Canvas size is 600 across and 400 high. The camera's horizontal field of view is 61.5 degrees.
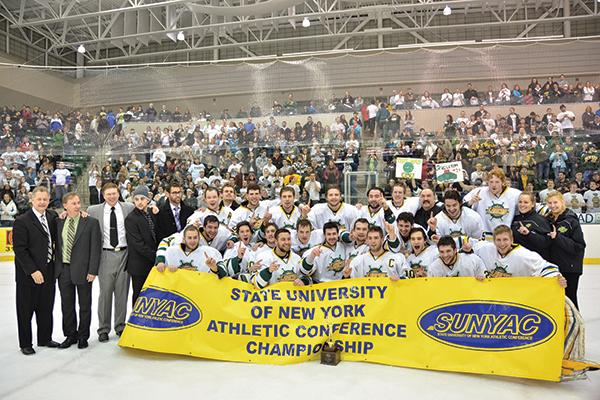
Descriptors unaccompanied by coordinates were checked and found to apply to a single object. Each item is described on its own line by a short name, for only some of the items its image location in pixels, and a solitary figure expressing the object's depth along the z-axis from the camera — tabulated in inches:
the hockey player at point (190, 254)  171.5
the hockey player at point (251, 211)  209.2
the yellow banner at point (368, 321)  138.5
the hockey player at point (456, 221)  178.2
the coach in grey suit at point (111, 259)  181.3
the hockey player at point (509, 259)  149.9
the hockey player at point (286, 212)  202.8
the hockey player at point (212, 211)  201.9
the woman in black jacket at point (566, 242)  167.5
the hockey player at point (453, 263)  154.3
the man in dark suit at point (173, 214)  199.9
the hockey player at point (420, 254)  165.2
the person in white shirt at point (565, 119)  396.4
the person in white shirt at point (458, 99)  470.2
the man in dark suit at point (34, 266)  163.5
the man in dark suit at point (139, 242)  181.0
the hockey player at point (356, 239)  173.5
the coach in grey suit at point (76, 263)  171.3
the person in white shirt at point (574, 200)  352.8
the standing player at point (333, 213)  200.7
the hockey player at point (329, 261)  175.6
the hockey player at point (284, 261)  166.2
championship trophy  149.8
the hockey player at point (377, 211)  194.7
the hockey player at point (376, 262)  161.2
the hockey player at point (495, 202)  187.9
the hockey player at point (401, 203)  201.0
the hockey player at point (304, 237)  183.0
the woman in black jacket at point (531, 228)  169.2
